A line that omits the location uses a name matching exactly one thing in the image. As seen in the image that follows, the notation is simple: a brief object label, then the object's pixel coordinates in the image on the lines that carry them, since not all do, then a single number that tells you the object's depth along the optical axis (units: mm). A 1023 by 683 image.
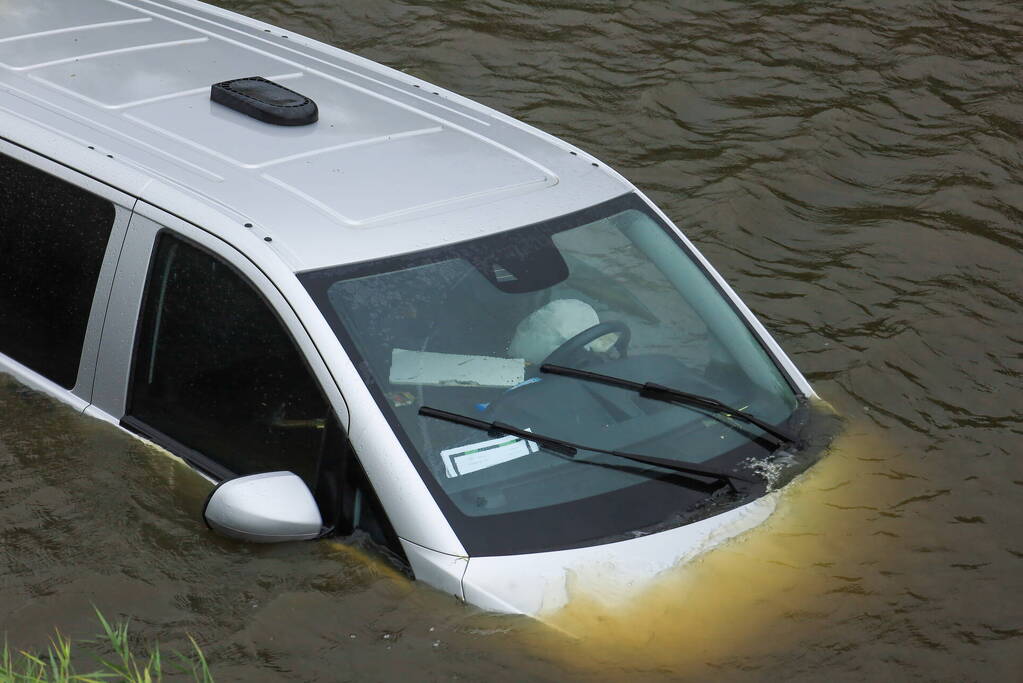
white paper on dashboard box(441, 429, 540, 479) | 6746
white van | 6703
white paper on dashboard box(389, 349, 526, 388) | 6941
